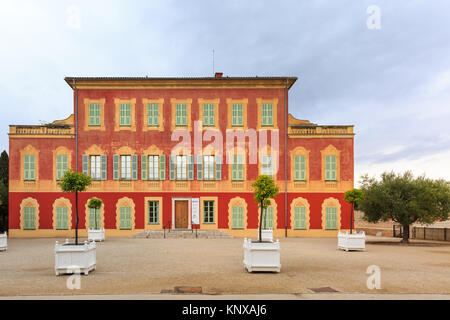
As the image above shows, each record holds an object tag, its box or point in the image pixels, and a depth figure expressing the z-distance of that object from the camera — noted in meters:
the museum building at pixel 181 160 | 28.03
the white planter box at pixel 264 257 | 11.52
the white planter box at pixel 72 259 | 11.09
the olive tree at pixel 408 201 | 22.19
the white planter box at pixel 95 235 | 23.42
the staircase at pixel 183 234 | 26.30
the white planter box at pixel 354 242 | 18.64
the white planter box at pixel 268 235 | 23.69
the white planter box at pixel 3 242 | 18.33
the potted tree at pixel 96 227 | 23.48
